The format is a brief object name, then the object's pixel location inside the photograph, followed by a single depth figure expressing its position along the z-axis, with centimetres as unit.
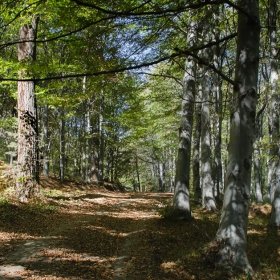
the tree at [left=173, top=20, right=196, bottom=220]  881
